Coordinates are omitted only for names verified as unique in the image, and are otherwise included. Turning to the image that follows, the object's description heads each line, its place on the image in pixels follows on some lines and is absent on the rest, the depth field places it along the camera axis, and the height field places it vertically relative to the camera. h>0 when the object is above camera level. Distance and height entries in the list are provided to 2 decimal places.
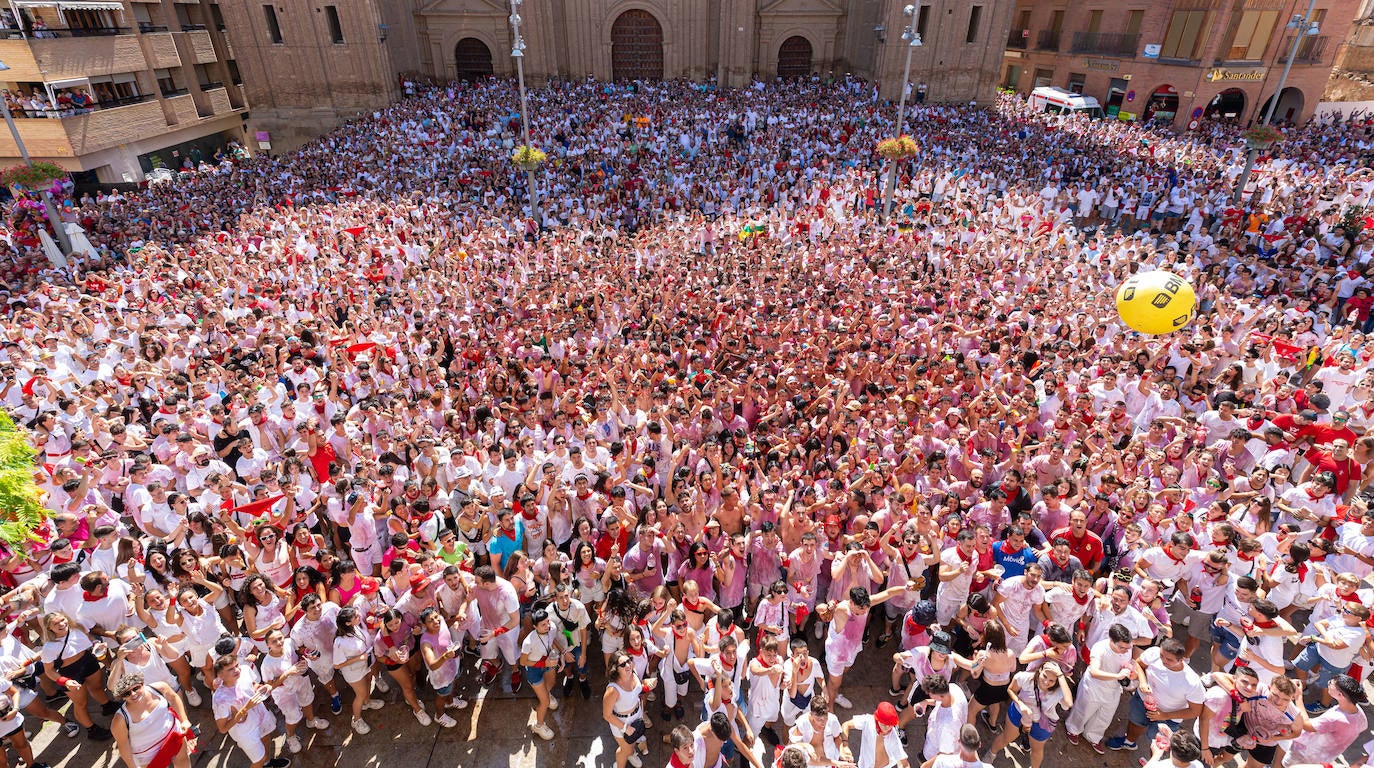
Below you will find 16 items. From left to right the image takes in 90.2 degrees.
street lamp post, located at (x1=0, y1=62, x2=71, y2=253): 15.84 -4.04
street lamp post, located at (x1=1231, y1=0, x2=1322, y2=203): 17.84 -1.00
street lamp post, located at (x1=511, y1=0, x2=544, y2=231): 16.45 -2.63
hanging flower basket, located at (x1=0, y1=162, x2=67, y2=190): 15.35 -3.12
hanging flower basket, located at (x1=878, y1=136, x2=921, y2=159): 17.34 -2.92
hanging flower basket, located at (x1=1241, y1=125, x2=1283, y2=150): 16.69 -2.58
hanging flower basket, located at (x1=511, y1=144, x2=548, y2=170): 17.83 -3.20
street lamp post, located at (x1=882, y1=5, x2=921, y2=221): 17.52 -3.48
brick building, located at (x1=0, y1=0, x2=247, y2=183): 24.17 -2.32
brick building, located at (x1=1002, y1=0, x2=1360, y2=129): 31.47 -1.66
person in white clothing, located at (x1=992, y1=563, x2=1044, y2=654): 5.82 -4.50
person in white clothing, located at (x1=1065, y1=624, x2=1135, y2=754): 5.32 -4.75
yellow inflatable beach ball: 8.60 -3.20
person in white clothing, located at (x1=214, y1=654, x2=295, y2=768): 5.15 -4.67
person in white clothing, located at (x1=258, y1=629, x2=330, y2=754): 5.45 -4.76
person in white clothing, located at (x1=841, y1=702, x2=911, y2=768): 4.76 -4.54
